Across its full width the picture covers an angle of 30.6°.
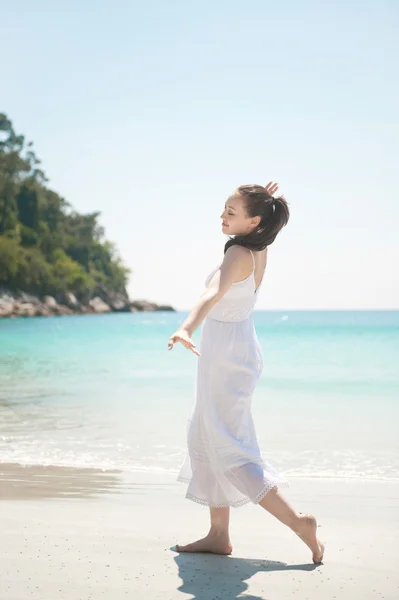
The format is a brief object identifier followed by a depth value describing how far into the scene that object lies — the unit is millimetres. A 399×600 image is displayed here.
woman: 3119
